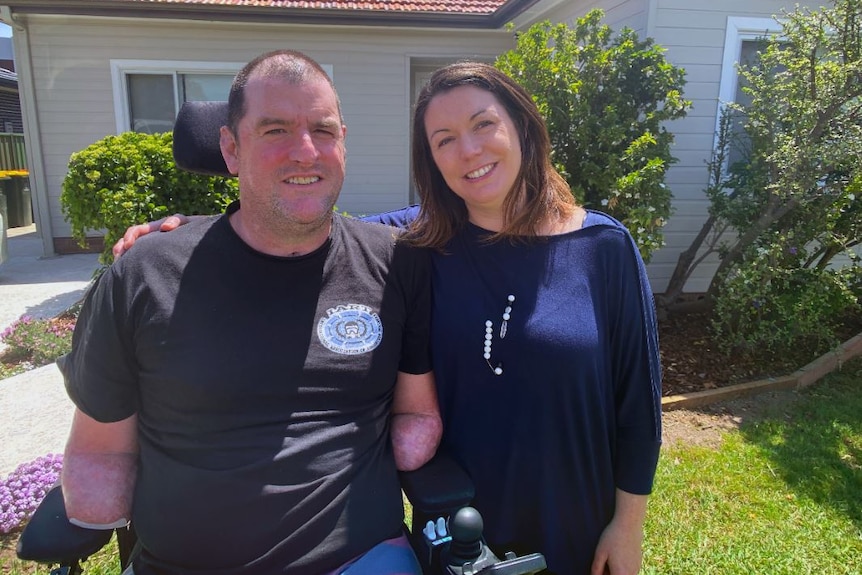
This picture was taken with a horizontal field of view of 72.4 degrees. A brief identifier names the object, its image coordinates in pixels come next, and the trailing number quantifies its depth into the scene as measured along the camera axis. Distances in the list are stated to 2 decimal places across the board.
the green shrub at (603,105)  4.39
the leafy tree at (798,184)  3.98
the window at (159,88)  7.68
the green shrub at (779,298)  4.15
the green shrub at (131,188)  4.48
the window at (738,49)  5.53
